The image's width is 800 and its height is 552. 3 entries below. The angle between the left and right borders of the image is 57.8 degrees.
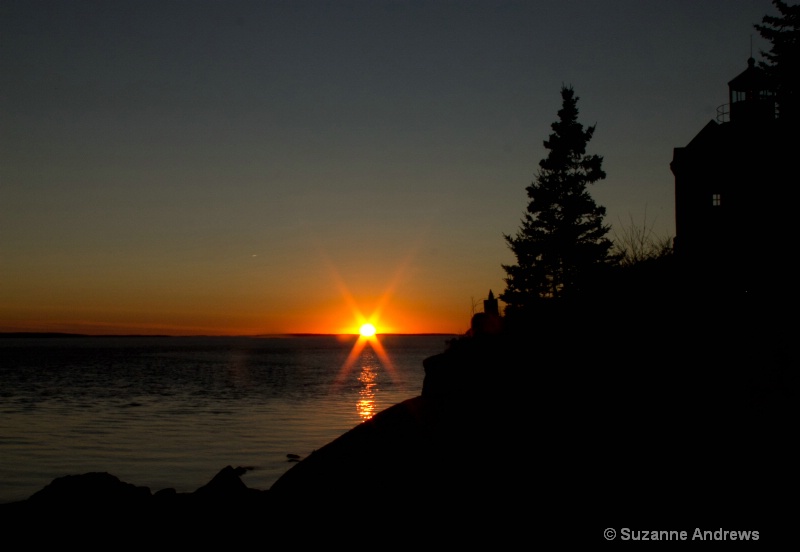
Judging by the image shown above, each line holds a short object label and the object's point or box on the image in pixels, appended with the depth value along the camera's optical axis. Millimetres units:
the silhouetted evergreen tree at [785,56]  26375
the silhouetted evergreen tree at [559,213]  42625
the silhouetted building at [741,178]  22953
